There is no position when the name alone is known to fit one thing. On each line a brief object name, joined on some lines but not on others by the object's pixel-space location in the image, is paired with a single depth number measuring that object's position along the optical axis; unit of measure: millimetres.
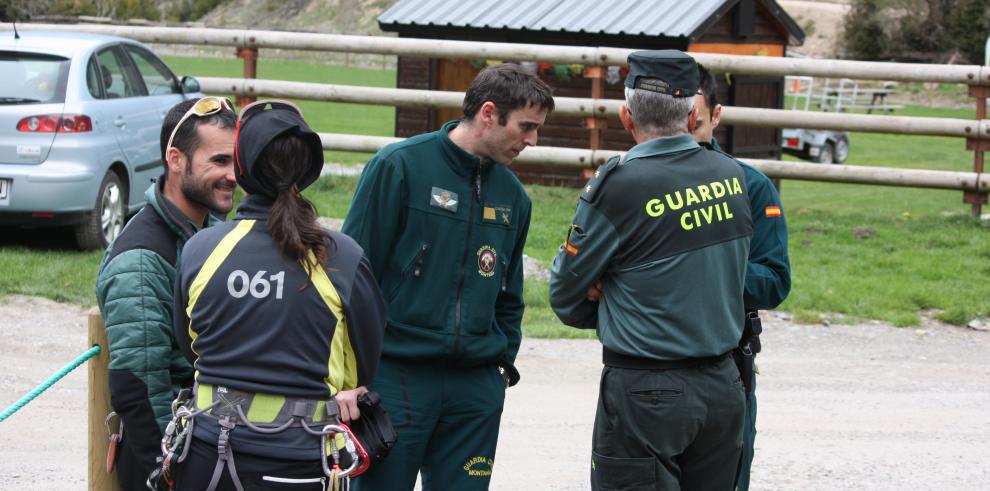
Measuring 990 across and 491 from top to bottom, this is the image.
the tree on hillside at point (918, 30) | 45188
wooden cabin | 15172
